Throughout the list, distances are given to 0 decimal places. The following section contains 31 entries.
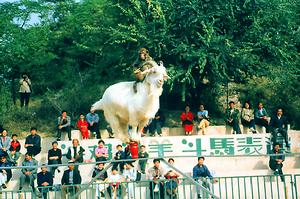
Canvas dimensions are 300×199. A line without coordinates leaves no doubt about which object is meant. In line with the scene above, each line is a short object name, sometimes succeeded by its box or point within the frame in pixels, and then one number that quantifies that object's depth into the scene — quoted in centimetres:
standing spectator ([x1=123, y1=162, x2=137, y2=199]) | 1325
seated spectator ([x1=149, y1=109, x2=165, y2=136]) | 1708
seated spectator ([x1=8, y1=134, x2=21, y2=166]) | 1537
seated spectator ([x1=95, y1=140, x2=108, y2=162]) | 1491
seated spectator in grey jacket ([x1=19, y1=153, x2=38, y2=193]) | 1444
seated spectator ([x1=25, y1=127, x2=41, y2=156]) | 1577
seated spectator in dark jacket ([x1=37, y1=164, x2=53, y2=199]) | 1339
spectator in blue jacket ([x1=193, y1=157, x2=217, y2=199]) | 1316
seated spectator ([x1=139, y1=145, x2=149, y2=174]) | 1453
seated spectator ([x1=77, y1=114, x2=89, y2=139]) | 1672
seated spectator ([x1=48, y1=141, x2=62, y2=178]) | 1488
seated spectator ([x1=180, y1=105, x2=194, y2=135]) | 1709
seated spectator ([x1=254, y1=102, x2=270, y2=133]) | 1708
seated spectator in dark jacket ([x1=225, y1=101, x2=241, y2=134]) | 1697
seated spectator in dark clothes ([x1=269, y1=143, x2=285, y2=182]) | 1494
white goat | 680
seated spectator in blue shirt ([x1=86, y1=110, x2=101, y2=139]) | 1686
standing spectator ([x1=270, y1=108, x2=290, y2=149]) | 1619
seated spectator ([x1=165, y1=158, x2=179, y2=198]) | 1170
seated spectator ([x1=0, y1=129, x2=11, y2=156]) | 1540
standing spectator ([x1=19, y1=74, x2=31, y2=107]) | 1961
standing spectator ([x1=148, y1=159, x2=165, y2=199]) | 1191
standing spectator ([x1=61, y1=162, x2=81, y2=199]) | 1387
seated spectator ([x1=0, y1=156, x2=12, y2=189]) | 1423
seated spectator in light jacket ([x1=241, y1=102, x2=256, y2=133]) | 1708
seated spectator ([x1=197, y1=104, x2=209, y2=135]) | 1708
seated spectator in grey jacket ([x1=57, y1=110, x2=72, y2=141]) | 1680
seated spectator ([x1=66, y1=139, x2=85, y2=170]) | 1511
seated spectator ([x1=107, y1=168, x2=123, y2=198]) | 1132
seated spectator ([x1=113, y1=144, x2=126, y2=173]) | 1314
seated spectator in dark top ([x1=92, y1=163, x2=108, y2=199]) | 1218
